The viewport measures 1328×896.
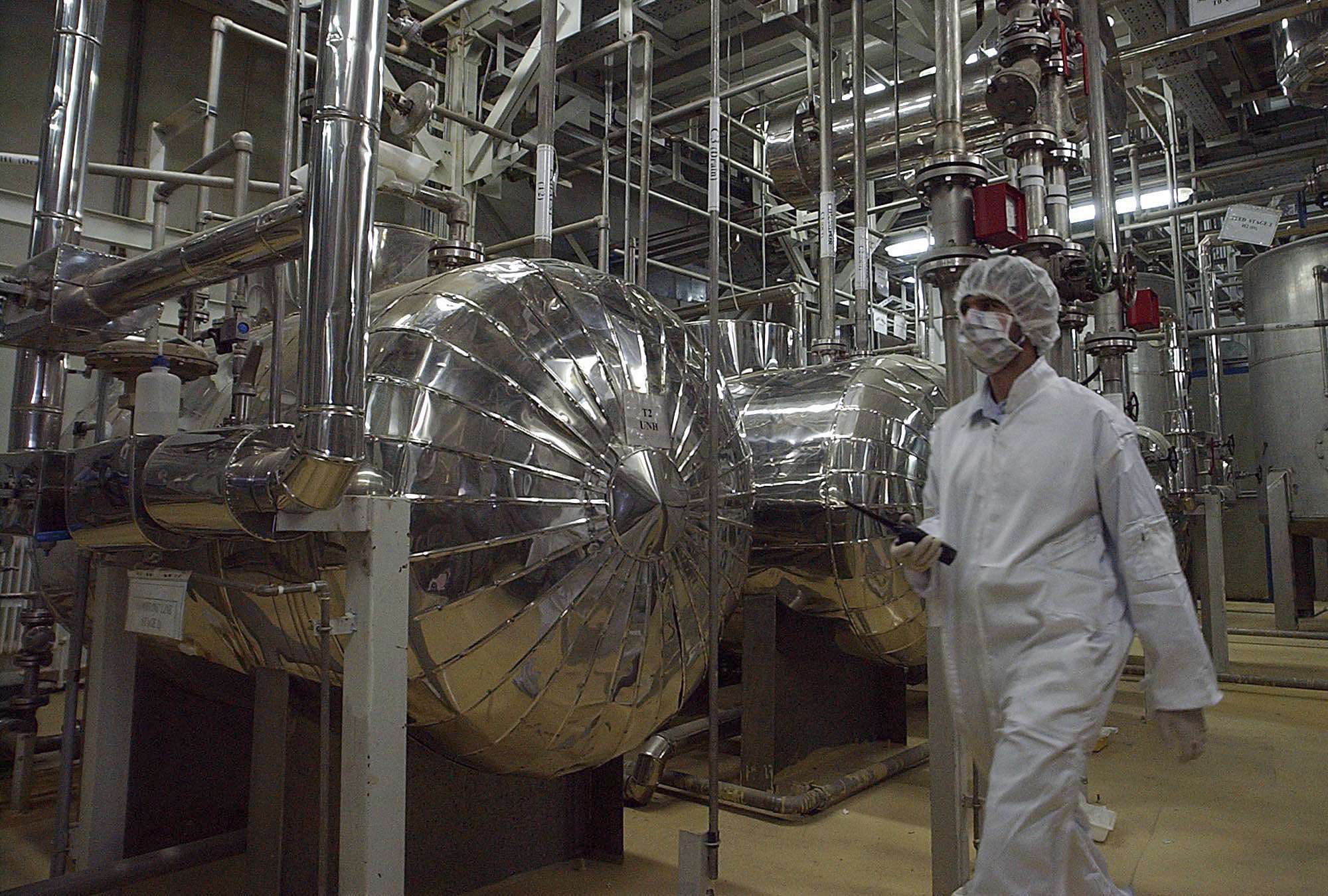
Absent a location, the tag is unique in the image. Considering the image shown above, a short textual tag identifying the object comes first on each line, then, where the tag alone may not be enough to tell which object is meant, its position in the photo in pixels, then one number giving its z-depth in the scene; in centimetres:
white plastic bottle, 199
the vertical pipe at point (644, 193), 306
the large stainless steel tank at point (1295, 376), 632
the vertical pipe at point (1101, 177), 290
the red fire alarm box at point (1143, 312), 326
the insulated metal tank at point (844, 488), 300
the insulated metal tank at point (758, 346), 411
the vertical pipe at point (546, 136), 242
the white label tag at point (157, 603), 181
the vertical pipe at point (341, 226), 142
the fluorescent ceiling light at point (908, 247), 745
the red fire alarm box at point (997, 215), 213
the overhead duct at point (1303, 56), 395
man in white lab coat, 152
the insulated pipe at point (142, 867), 189
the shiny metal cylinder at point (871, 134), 413
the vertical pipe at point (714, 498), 183
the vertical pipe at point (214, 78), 398
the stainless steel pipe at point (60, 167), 228
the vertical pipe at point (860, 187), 334
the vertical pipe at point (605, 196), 352
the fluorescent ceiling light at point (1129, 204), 726
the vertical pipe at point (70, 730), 200
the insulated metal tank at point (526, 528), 170
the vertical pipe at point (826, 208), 347
